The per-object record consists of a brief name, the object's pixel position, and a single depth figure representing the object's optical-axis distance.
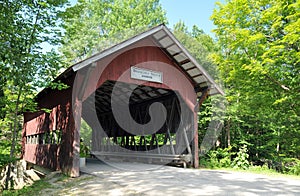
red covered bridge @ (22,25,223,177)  7.79
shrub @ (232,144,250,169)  11.77
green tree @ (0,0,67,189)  7.11
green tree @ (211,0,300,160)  9.95
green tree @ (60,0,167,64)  23.20
